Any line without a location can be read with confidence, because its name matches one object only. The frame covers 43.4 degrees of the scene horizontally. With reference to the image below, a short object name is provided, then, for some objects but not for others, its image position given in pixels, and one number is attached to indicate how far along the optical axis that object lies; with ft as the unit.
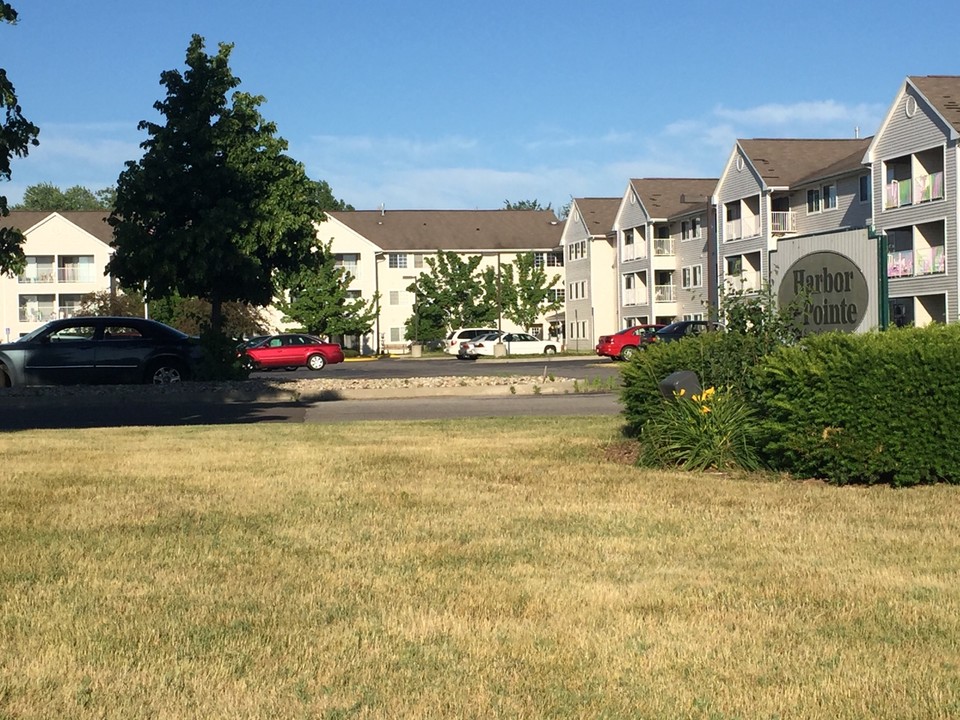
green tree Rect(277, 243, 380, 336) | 261.85
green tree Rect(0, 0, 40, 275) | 52.47
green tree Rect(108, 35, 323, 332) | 90.43
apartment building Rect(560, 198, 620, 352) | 276.62
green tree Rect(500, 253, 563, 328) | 294.25
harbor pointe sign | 44.37
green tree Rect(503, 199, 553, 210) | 557.74
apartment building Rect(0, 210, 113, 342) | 281.13
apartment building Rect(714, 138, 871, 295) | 177.99
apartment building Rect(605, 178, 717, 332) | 234.17
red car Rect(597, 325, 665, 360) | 175.42
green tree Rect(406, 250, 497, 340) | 287.07
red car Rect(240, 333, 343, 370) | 159.43
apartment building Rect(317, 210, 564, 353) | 293.43
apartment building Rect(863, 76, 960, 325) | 149.18
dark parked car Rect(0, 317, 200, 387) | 81.87
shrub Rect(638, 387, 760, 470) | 38.32
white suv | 232.73
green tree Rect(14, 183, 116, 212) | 498.28
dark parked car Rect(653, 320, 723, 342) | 150.00
